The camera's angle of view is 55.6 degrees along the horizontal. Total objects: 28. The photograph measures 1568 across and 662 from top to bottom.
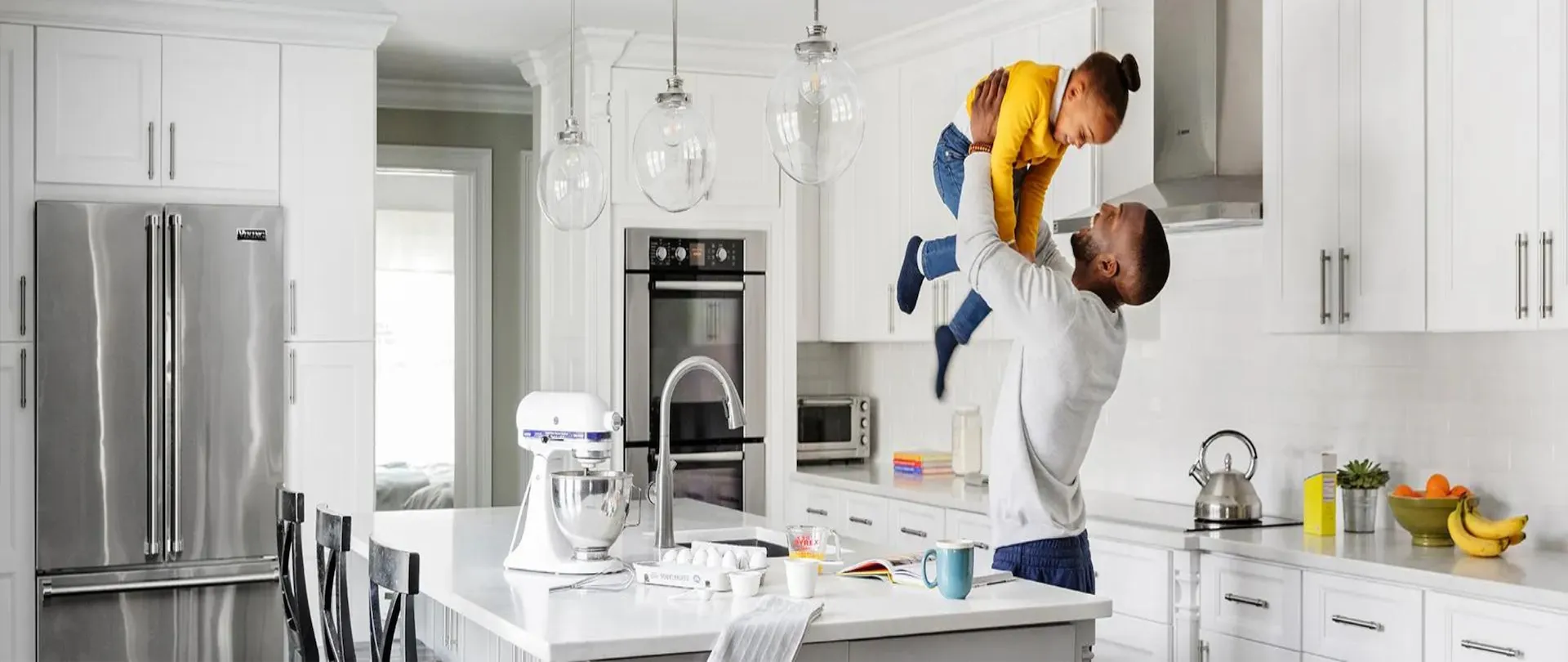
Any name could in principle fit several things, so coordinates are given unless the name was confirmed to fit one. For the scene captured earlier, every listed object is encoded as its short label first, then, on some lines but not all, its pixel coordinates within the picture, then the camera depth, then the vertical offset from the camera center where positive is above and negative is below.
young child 3.07 +0.45
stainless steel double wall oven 5.64 -0.02
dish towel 2.36 -0.47
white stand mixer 2.96 -0.31
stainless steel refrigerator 4.79 -0.30
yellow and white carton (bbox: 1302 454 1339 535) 3.79 -0.41
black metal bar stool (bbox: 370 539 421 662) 2.45 -0.41
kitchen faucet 3.30 -0.29
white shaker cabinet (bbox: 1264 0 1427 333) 3.52 +0.44
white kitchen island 2.36 -0.47
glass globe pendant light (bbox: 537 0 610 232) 3.51 +0.38
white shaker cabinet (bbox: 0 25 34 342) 4.74 +0.51
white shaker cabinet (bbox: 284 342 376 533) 5.16 -0.29
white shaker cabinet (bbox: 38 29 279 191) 4.83 +0.76
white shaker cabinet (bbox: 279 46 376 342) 5.15 +0.53
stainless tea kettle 3.94 -0.42
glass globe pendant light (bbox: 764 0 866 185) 2.62 +0.41
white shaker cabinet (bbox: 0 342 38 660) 4.74 -0.52
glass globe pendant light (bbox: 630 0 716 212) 3.03 +0.39
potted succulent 3.77 -0.38
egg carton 2.71 -0.43
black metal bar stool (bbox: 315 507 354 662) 2.91 -0.49
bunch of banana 3.34 -0.43
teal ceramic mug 2.67 -0.41
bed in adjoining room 6.75 -0.66
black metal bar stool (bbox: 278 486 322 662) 3.38 -0.56
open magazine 2.84 -0.45
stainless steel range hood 4.05 +0.64
